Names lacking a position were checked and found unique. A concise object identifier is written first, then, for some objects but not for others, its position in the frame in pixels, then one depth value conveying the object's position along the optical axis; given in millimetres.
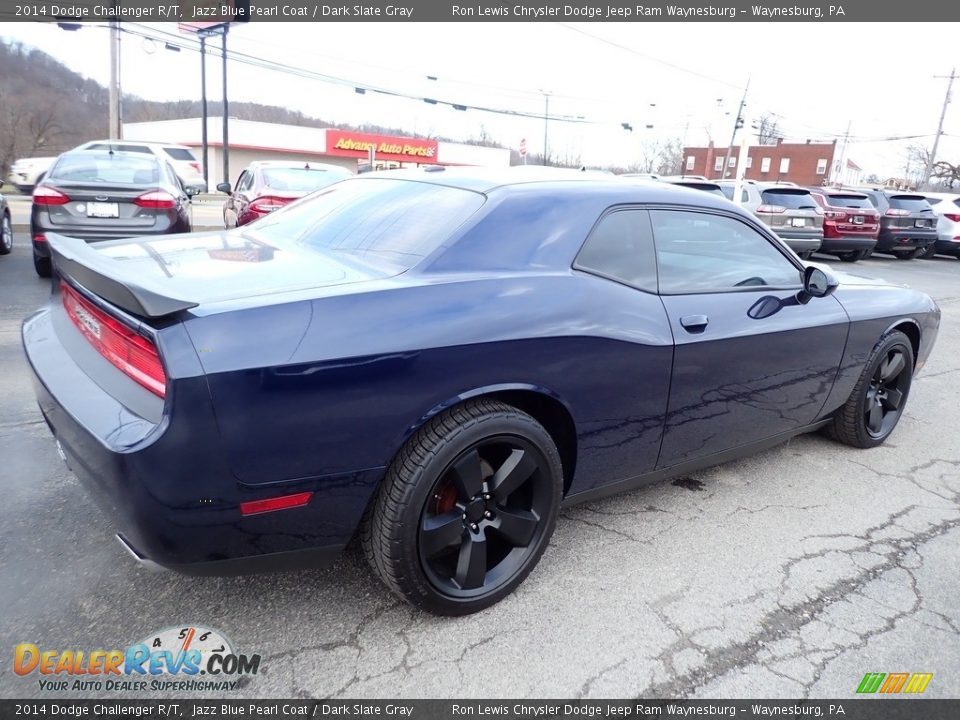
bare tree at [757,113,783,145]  59581
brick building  74250
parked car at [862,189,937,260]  16453
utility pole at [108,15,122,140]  19453
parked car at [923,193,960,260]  17766
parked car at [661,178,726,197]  12166
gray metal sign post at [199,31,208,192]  31656
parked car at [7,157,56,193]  24891
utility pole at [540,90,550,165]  39844
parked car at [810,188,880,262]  15117
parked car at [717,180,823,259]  13805
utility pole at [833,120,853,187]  59175
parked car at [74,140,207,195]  13453
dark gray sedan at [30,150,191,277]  7004
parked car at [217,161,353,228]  8648
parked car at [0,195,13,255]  9125
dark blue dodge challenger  1861
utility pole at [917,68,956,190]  46469
